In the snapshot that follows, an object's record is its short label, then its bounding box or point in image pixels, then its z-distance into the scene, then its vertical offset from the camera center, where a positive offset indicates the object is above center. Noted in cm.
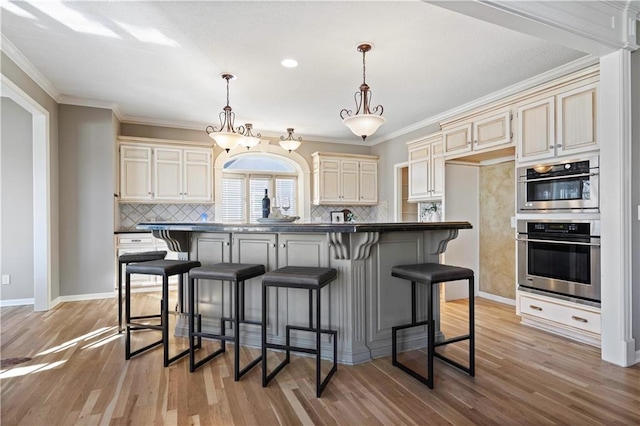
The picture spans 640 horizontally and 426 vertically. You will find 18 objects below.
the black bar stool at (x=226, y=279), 239 -48
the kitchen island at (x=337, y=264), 265 -43
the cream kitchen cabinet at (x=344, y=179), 651 +66
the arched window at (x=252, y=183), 634 +59
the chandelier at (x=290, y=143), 471 +97
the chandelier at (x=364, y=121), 305 +83
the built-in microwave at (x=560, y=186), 304 +24
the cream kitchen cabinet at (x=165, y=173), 527 +65
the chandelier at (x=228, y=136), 375 +86
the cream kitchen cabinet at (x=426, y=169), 495 +66
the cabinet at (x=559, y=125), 307 +83
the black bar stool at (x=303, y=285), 222 -48
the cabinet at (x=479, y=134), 387 +95
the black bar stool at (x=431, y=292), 227 -54
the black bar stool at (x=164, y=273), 263 -47
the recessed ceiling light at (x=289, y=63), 346 +155
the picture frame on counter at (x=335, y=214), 617 -3
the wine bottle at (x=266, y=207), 324 +6
